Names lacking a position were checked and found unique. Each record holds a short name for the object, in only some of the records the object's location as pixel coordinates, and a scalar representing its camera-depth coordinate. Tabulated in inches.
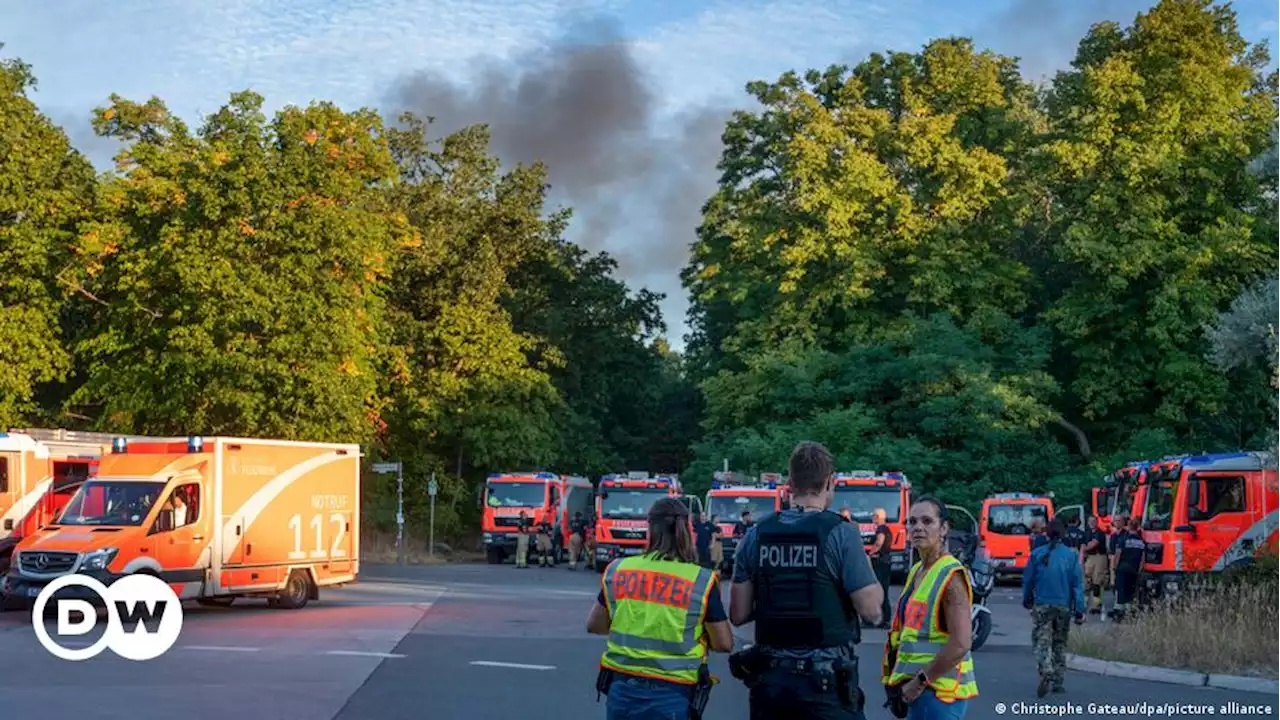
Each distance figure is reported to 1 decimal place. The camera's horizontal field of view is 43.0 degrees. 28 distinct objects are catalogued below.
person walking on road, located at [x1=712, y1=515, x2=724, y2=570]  1365.9
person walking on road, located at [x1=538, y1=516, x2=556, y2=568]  1953.7
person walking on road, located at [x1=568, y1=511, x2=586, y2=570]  1909.4
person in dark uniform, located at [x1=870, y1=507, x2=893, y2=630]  847.7
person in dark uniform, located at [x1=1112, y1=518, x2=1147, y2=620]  957.8
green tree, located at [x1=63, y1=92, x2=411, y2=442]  1715.1
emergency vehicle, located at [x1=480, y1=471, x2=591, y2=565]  1967.3
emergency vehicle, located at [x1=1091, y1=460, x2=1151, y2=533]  1264.8
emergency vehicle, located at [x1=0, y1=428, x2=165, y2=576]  1060.5
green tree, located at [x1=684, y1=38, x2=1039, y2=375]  2097.7
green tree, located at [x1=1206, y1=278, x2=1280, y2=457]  836.0
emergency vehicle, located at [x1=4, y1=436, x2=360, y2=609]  901.2
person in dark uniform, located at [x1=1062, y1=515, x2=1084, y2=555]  1027.7
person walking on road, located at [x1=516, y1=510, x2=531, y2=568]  1915.6
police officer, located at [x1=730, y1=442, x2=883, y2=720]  260.5
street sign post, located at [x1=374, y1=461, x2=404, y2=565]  1691.7
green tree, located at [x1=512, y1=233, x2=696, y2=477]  2527.1
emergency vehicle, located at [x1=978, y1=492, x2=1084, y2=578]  1658.5
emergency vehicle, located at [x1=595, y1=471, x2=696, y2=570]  1749.5
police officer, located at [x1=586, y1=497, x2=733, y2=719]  279.1
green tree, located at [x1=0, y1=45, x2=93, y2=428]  1756.9
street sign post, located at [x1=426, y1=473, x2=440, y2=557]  1971.0
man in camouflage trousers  601.3
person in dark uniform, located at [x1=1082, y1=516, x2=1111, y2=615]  1079.0
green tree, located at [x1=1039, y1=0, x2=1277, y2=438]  1903.3
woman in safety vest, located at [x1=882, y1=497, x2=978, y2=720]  295.7
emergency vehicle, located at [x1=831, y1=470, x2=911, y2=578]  1520.7
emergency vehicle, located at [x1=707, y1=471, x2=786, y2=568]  1696.6
